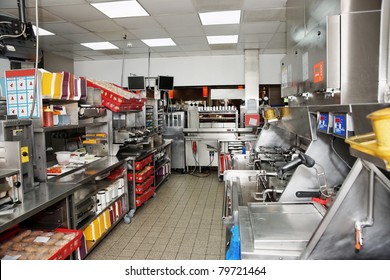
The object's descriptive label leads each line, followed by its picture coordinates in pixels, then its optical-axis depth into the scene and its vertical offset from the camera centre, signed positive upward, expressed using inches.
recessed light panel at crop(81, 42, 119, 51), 244.1 +65.0
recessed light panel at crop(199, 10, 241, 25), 177.3 +64.2
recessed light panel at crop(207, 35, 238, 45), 229.8 +64.7
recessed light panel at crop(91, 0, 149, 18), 157.4 +63.4
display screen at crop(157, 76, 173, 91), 260.8 +33.9
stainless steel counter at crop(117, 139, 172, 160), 167.2 -20.6
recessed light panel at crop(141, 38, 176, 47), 236.7 +64.9
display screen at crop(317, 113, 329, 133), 66.1 -1.0
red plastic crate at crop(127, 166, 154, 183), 168.9 -33.4
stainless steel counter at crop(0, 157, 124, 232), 78.6 -24.1
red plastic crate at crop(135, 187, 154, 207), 173.6 -47.9
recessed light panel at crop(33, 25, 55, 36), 204.1 +64.2
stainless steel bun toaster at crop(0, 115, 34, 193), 89.4 -7.8
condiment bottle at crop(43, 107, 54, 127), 112.2 +1.9
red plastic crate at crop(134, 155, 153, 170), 173.7 -26.4
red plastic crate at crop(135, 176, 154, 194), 175.2 -41.0
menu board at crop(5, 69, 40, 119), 108.4 +11.2
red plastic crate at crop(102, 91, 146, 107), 159.9 +12.5
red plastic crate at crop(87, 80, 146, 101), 158.2 +18.5
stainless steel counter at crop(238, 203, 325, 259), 50.4 -21.3
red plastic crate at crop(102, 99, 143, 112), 160.4 +8.1
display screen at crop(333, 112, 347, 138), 54.9 -1.7
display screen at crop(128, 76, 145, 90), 236.1 +31.1
